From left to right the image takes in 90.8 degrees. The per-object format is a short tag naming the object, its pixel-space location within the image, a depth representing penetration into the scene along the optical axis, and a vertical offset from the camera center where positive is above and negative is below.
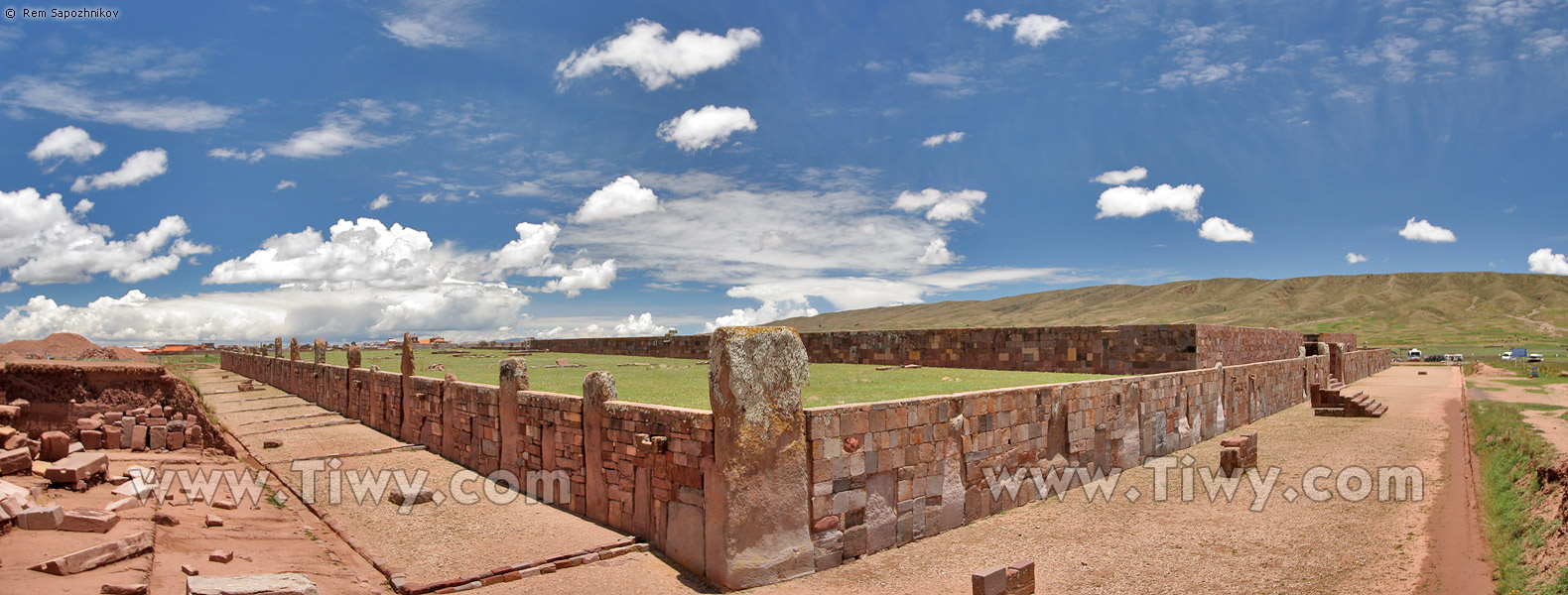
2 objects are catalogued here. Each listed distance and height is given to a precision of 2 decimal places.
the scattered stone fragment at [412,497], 10.44 -2.19
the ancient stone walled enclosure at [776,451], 7.48 -1.53
